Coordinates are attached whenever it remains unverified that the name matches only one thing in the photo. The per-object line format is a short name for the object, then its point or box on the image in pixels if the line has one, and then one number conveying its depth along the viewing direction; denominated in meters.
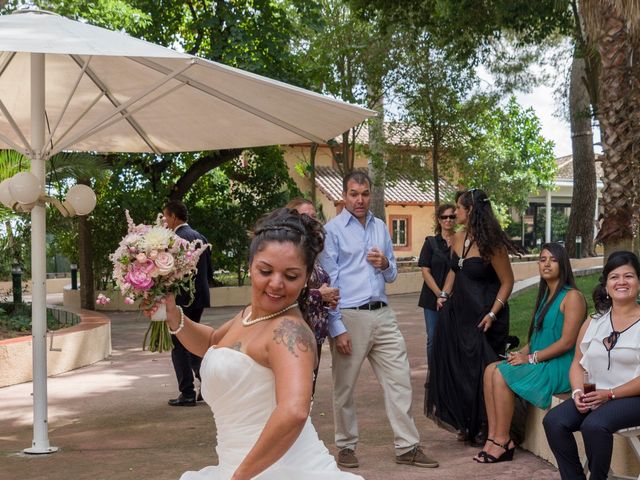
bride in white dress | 2.88
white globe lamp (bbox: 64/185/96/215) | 7.47
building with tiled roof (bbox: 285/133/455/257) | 40.06
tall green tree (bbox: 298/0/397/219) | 24.89
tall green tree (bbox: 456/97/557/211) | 29.66
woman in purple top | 6.45
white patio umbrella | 6.19
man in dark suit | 9.10
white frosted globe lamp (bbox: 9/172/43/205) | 7.02
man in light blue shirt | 6.63
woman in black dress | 7.29
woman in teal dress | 6.71
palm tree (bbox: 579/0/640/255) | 10.34
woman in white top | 5.46
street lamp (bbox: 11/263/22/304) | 15.20
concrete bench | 5.50
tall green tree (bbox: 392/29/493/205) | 26.20
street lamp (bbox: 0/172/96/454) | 7.08
